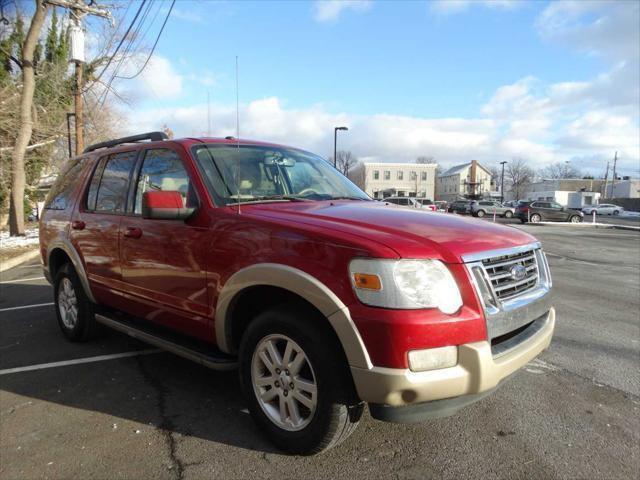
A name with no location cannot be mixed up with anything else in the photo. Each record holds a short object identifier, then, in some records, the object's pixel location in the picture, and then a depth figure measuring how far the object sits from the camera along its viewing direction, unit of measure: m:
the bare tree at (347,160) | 97.00
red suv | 2.31
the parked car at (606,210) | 58.09
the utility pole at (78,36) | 16.55
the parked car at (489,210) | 39.91
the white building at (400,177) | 85.25
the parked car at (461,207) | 41.28
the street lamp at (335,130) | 39.69
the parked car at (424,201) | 43.73
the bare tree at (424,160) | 131.81
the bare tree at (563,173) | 125.31
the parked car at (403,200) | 31.97
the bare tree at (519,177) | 107.12
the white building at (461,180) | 102.05
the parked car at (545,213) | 32.75
